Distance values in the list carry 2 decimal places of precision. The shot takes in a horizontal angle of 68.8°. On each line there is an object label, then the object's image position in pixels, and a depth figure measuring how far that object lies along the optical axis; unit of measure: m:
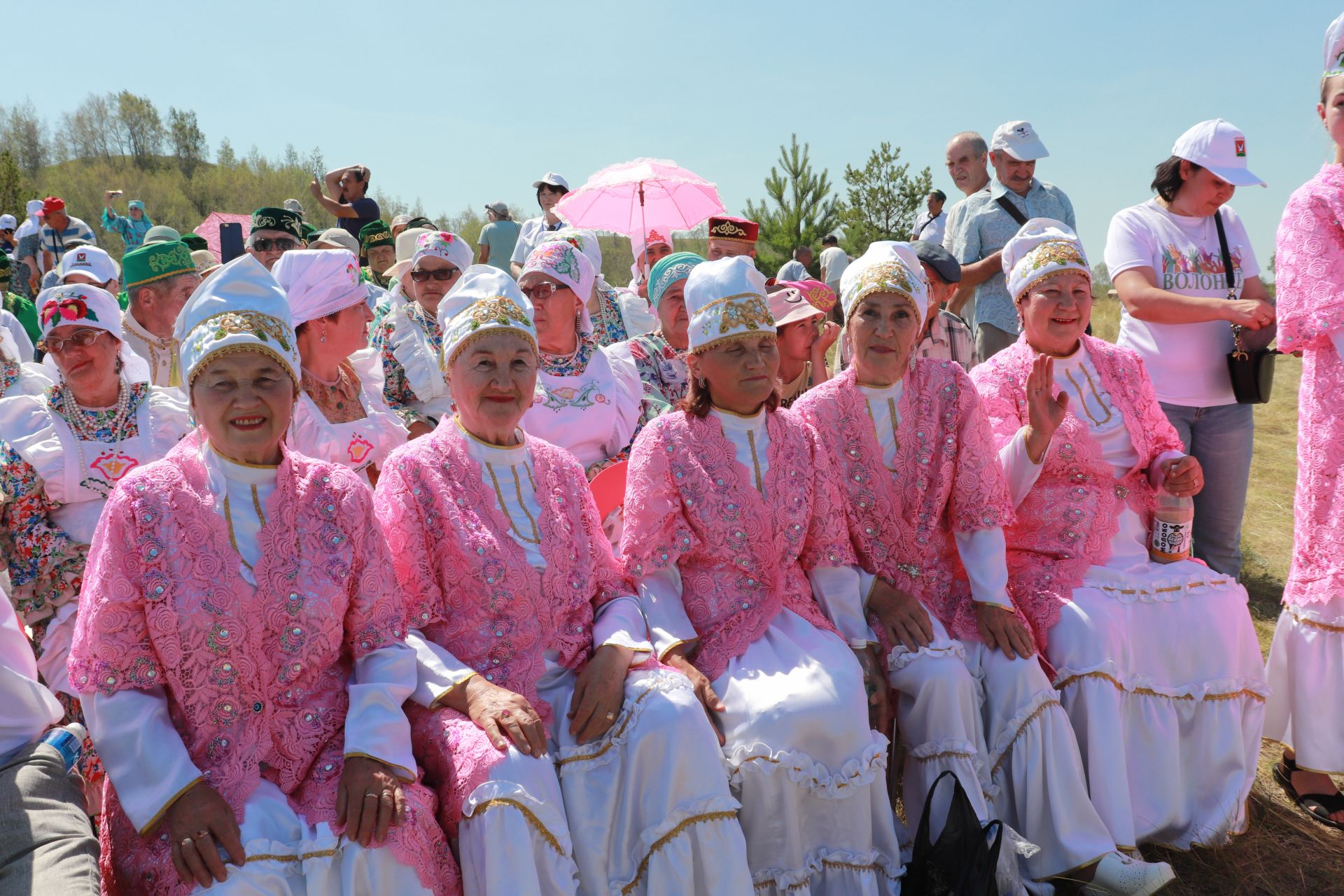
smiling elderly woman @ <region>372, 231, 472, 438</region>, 4.91
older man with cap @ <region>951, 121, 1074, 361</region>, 6.39
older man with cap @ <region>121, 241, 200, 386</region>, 5.32
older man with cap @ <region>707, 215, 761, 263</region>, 6.75
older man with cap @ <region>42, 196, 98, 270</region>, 11.50
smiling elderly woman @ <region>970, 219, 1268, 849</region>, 3.61
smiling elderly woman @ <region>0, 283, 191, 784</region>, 3.53
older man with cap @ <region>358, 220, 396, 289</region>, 9.21
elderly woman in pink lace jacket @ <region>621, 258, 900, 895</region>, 2.95
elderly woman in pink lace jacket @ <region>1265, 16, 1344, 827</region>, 3.95
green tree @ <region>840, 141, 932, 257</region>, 23.11
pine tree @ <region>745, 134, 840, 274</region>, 21.17
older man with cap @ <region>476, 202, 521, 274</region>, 9.91
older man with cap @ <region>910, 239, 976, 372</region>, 5.59
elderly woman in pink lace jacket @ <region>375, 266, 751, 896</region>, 2.59
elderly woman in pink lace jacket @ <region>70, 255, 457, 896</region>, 2.35
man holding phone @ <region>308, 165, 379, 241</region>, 10.03
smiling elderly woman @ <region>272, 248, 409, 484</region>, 3.86
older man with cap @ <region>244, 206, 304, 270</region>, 6.96
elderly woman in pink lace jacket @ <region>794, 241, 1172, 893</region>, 3.34
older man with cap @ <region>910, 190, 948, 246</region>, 7.93
